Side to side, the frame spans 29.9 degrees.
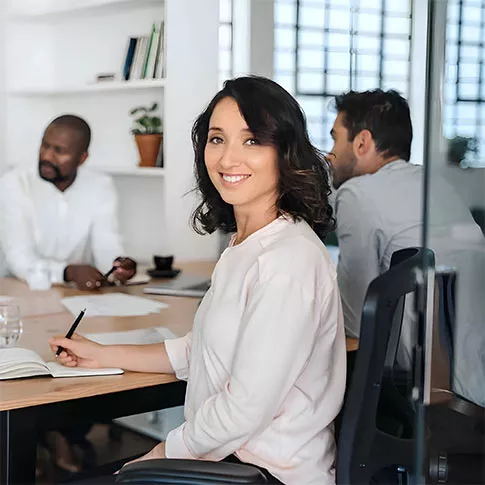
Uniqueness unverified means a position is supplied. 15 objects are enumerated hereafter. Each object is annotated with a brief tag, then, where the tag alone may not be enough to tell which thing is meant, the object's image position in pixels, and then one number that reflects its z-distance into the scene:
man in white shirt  3.24
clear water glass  1.88
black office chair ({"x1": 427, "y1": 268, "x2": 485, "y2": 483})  1.03
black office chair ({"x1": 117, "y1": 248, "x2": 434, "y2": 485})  1.31
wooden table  1.57
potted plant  3.28
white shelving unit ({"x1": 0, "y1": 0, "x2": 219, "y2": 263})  3.20
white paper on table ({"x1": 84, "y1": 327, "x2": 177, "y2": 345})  1.98
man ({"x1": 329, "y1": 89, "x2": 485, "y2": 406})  2.39
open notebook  1.66
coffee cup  2.92
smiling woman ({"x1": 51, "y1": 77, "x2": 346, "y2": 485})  1.41
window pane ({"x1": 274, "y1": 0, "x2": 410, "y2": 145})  2.69
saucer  2.91
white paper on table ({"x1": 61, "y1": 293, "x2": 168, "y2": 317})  2.32
